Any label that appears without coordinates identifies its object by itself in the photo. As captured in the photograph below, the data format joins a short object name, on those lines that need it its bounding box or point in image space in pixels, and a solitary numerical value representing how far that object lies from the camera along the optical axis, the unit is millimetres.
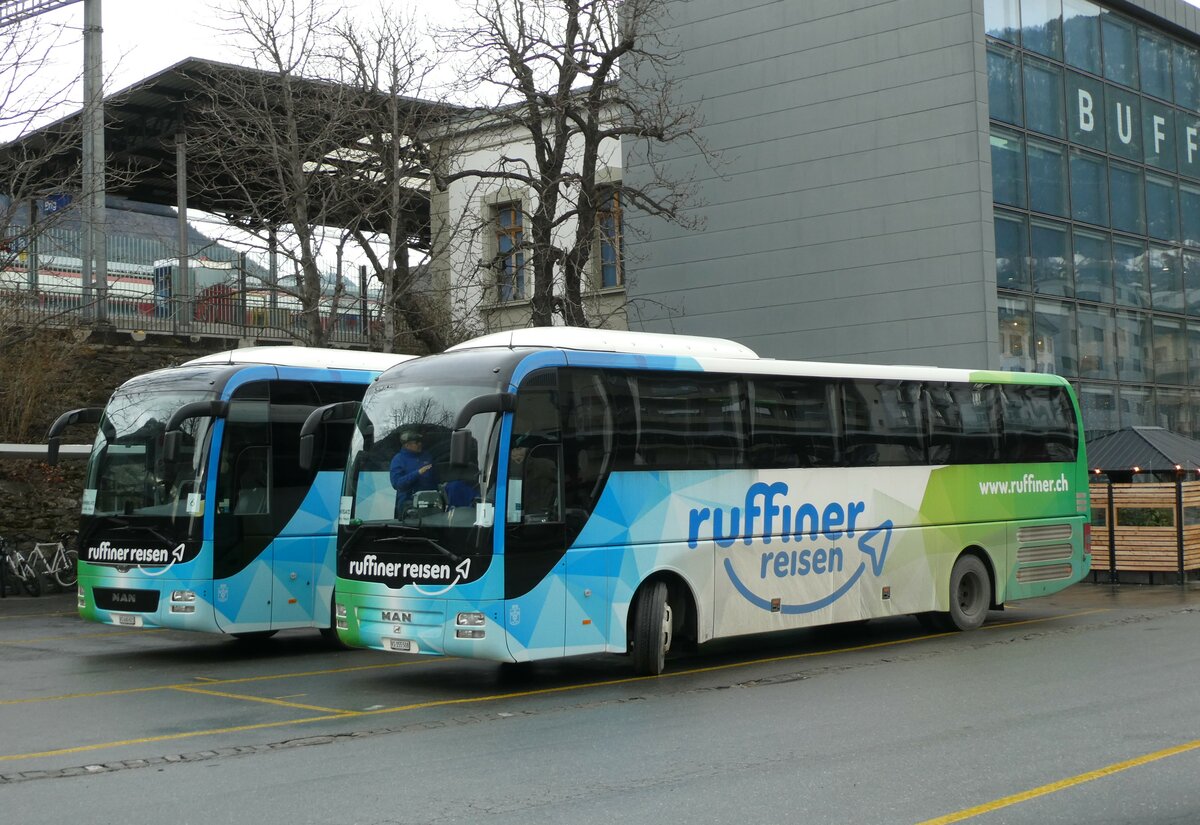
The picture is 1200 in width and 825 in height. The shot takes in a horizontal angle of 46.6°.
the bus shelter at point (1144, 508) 24031
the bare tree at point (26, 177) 22281
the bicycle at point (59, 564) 23828
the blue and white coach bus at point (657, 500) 12258
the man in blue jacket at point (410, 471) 12516
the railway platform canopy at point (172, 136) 27344
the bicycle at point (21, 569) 23281
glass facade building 29594
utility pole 24781
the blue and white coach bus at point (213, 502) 14820
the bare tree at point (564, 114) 27141
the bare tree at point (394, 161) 25812
